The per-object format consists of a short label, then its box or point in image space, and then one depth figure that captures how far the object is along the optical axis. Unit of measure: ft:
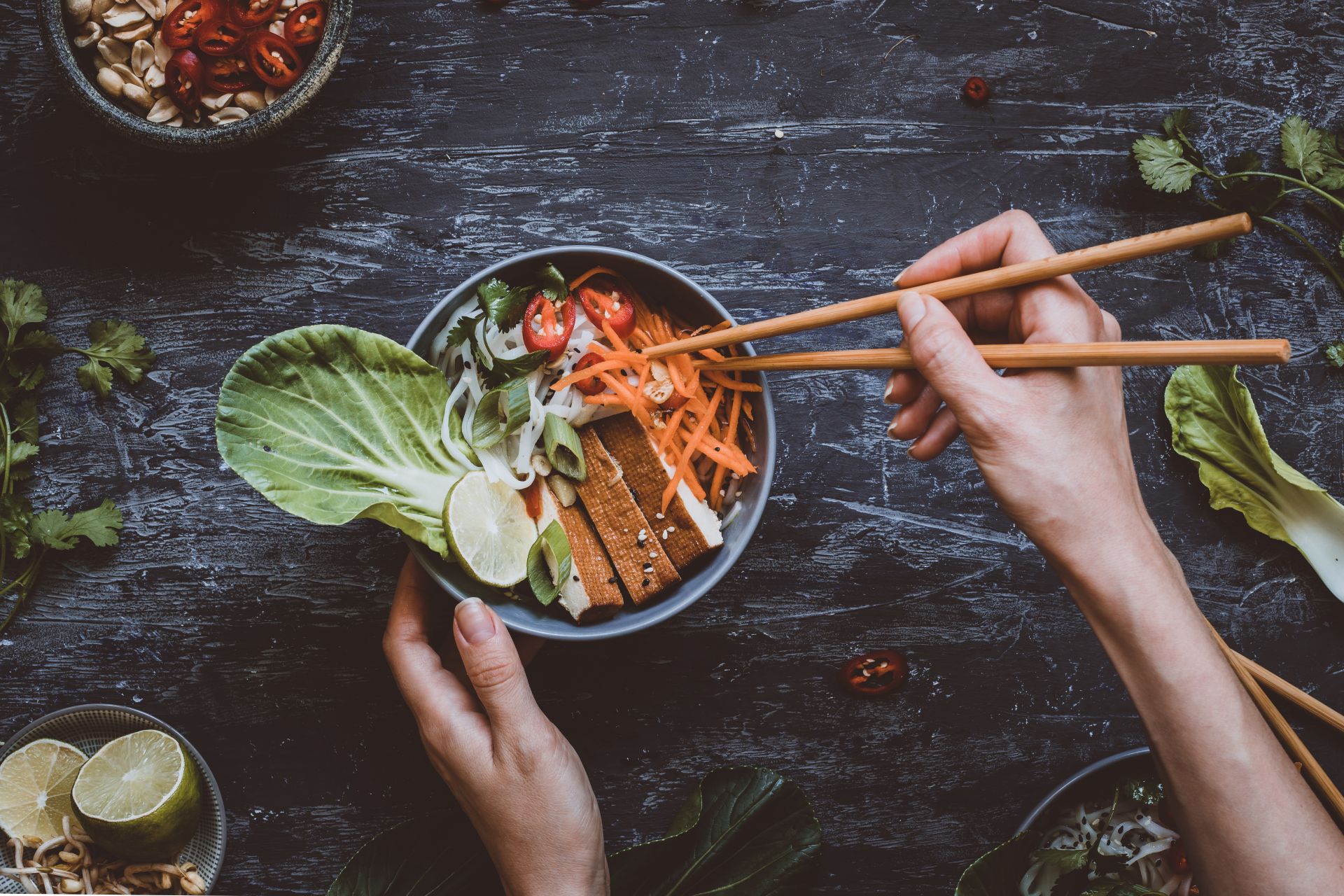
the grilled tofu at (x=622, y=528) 2.98
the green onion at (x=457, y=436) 2.98
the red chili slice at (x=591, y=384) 2.98
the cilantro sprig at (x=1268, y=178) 3.15
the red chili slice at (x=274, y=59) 3.03
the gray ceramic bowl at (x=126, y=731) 3.10
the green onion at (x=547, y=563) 2.92
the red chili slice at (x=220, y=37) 3.02
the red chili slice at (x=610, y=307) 2.97
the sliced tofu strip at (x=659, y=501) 2.97
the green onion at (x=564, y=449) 2.94
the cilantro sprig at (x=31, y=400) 3.10
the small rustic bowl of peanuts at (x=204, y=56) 3.00
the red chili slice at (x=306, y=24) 3.03
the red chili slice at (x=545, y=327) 2.95
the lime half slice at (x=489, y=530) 2.87
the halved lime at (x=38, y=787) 3.06
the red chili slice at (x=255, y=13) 3.03
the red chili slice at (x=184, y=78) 3.01
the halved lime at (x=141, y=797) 3.01
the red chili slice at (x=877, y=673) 3.17
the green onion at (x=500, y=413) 2.94
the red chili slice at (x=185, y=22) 3.02
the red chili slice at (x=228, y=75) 3.03
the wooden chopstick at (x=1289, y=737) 2.99
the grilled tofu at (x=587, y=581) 2.95
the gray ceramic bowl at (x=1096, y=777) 3.05
